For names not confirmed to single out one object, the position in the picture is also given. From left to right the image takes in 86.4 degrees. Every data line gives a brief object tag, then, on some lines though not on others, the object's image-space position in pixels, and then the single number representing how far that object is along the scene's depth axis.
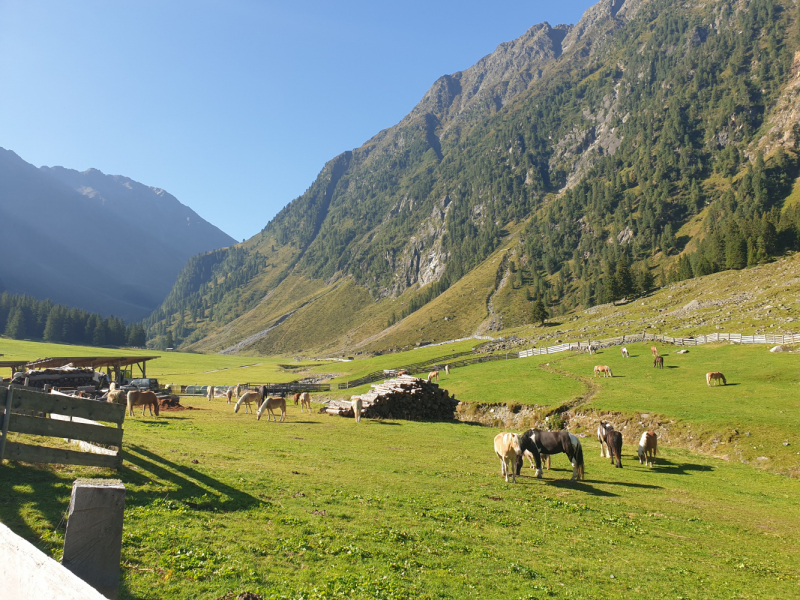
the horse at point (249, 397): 33.88
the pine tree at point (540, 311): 107.12
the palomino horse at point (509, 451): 17.97
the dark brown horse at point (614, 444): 22.40
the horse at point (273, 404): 30.70
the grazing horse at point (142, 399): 27.32
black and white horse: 18.61
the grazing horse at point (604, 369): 43.57
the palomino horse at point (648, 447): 23.30
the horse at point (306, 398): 38.33
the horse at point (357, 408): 32.75
